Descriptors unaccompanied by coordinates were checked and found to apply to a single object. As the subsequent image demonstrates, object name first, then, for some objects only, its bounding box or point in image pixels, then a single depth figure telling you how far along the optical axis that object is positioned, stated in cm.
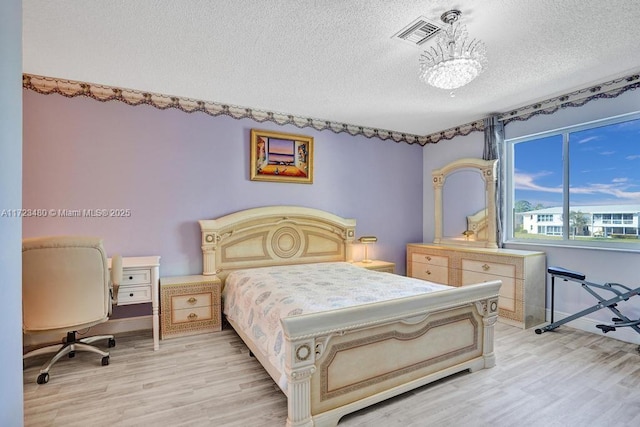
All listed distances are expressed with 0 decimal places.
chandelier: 213
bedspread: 211
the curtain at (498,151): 407
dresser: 342
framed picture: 395
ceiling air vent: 212
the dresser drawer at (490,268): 353
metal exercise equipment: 276
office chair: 220
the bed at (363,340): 171
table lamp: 440
